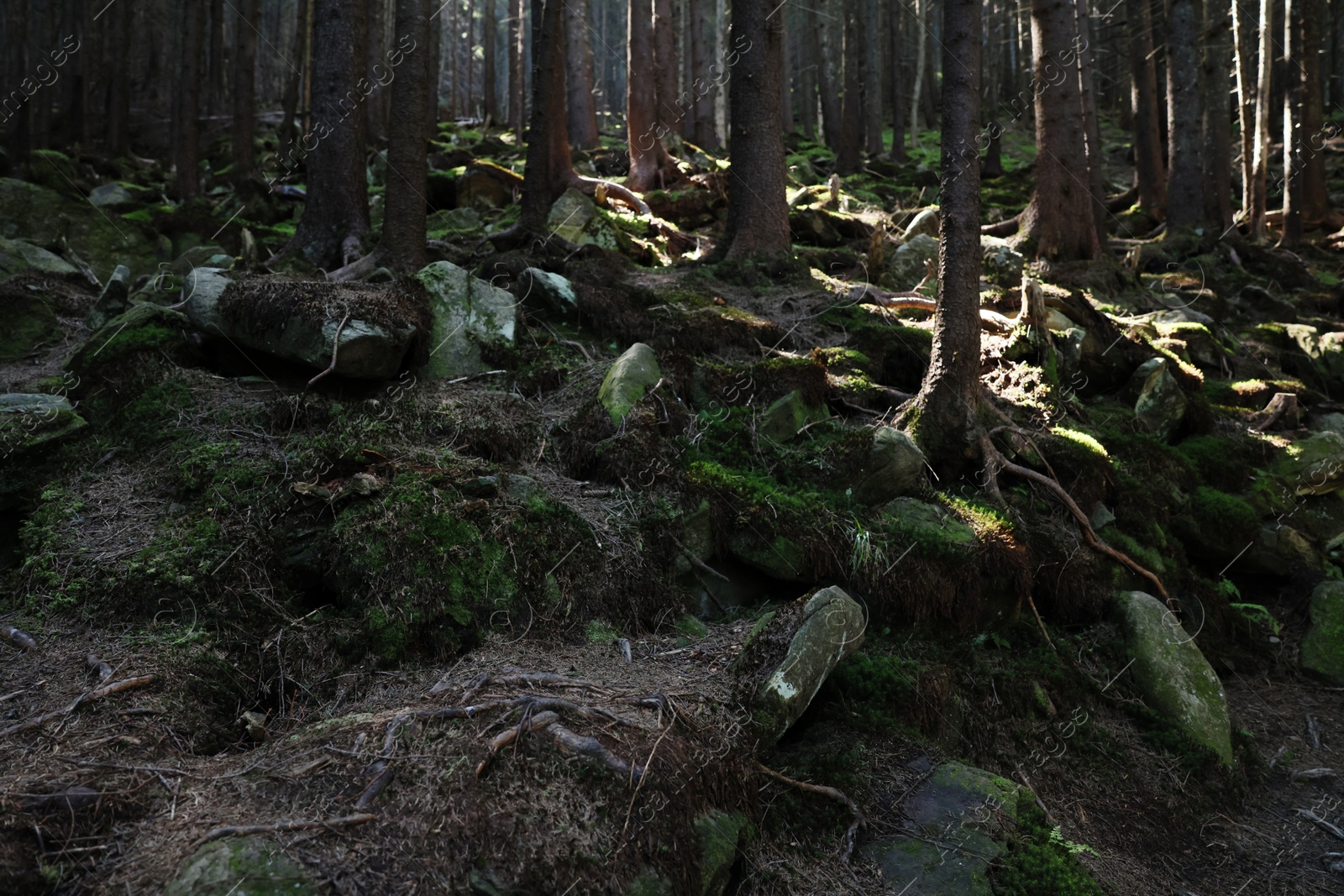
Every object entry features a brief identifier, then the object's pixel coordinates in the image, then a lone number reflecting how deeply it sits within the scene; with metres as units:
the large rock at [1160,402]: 7.89
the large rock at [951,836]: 3.72
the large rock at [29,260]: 8.21
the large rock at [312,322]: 5.68
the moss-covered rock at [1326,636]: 6.57
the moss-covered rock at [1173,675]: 5.41
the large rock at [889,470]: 5.83
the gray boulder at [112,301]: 7.13
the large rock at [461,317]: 6.38
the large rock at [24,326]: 6.80
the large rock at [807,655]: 4.09
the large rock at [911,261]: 9.61
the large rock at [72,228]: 9.84
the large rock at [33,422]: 4.99
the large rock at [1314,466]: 7.96
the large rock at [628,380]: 5.73
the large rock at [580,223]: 9.52
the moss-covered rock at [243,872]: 2.60
